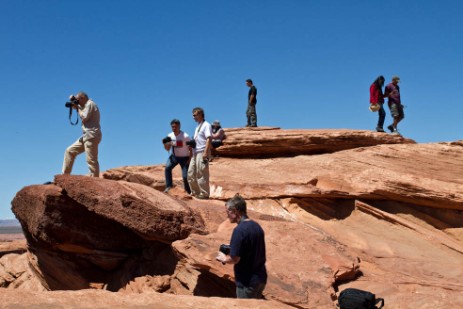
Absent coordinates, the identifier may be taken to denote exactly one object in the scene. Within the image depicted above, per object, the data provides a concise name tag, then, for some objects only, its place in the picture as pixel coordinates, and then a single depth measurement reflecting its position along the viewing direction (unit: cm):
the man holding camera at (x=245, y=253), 615
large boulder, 979
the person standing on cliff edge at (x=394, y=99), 1608
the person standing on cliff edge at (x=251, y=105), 1747
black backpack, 657
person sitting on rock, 1560
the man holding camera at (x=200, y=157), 1148
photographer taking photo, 1128
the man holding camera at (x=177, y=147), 1217
